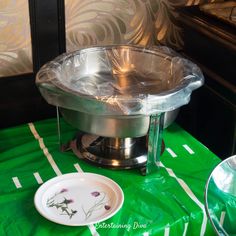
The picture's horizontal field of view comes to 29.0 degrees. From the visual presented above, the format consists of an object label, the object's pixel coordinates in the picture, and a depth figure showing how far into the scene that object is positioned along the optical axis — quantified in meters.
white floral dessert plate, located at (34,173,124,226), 0.84
